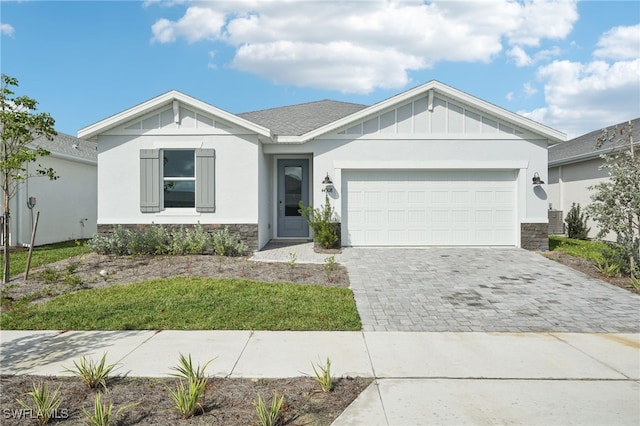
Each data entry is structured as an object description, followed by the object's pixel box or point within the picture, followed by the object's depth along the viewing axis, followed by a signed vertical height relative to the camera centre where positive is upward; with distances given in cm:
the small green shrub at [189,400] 303 -144
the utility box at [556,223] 1625 -43
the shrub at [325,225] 1109 -33
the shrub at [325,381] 344 -146
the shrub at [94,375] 354 -145
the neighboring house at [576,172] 1476 +167
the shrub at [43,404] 296 -146
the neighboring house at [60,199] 1305 +56
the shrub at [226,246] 1038 -85
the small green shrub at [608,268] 830 -118
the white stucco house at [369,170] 1108 +123
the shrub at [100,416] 280 -145
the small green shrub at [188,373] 346 -144
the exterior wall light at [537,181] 1141 +91
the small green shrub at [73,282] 739 -127
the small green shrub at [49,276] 773 -123
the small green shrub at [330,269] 796 -121
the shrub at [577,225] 1451 -46
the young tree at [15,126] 755 +175
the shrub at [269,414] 284 -145
